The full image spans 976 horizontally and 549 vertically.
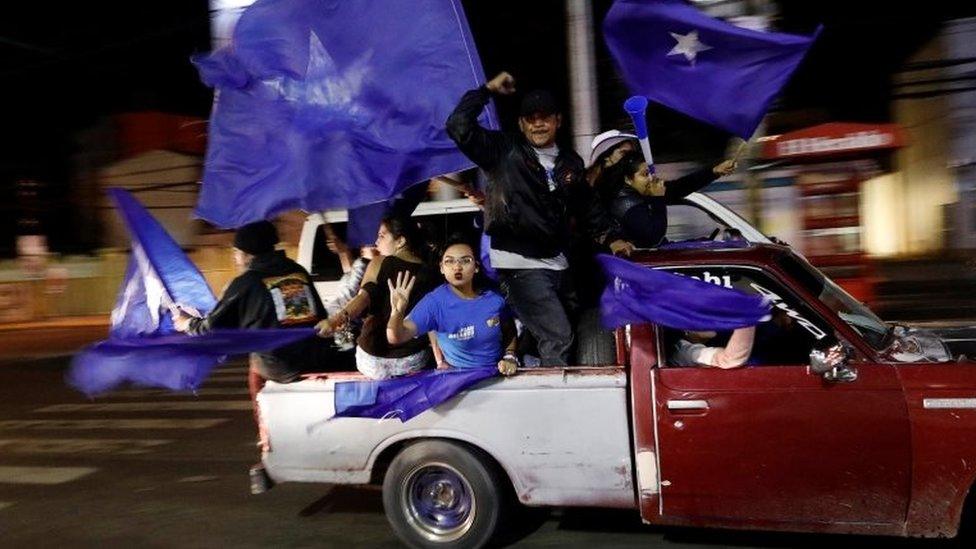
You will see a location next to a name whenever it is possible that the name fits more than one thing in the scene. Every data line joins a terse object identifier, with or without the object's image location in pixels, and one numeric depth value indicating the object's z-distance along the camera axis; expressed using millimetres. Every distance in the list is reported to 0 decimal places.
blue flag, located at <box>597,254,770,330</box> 3826
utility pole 8656
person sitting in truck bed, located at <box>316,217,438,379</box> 4695
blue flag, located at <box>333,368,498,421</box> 4312
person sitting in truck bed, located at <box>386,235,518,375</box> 4520
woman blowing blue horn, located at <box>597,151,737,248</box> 4879
